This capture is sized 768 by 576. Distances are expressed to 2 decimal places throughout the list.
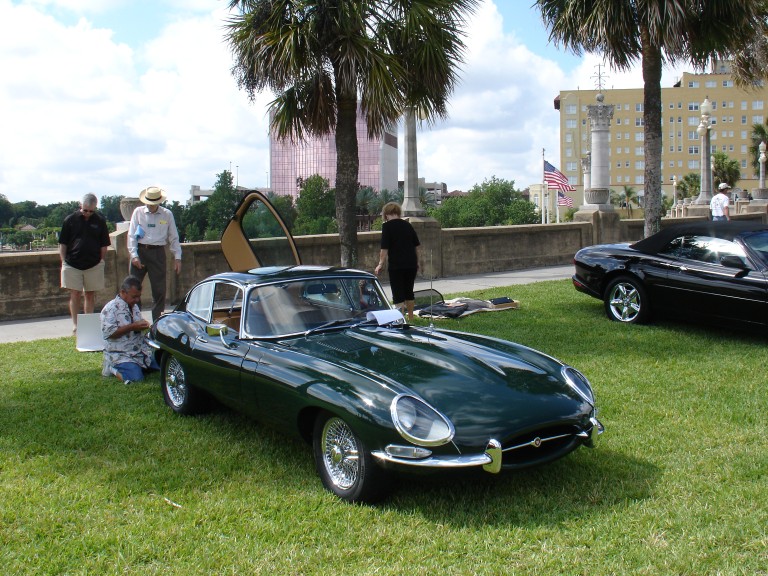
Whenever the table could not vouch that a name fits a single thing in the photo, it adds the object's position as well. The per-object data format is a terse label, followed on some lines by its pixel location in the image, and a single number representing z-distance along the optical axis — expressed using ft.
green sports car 13.79
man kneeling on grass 25.08
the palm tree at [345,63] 34.45
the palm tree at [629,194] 366.43
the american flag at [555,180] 130.00
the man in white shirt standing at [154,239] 32.01
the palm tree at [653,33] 41.52
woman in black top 32.53
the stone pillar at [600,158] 78.54
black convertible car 28.94
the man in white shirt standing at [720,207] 57.77
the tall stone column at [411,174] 63.21
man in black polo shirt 32.71
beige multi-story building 410.93
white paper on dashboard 18.52
